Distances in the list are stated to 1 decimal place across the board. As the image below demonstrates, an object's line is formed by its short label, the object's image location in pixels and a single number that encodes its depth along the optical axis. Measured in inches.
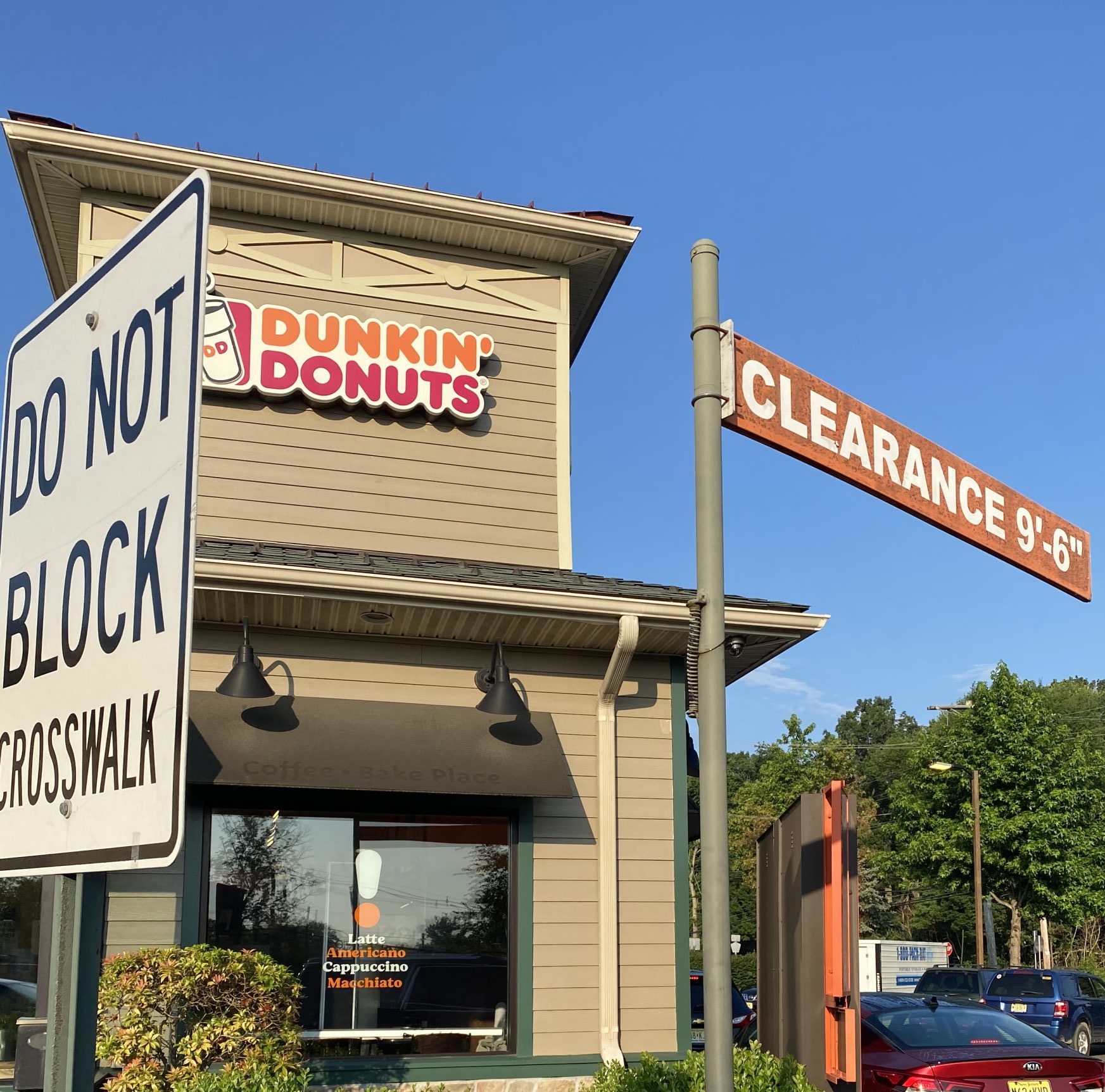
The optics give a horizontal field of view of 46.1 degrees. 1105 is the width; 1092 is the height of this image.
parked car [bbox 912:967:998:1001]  1061.8
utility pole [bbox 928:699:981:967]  1464.1
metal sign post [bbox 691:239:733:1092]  173.3
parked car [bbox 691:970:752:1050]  679.1
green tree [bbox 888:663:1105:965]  1763.0
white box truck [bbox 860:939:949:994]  1481.3
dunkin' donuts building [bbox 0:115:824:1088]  433.1
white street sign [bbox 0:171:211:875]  78.3
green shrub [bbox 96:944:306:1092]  340.5
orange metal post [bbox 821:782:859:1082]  239.6
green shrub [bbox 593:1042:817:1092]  275.1
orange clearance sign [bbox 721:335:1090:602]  196.7
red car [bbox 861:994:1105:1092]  422.3
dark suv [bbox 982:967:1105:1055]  986.7
